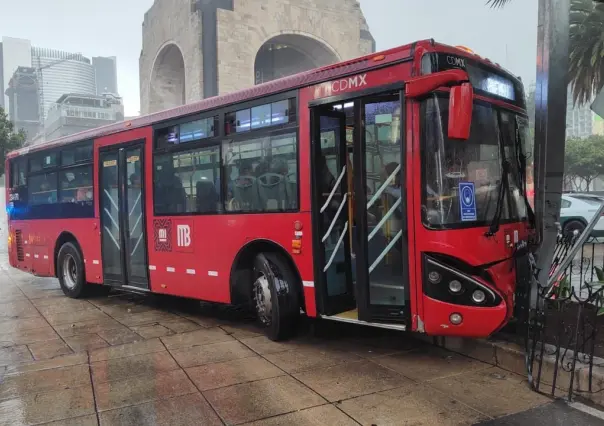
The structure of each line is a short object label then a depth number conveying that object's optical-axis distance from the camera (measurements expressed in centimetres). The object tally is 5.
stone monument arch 2633
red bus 450
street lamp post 536
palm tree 1089
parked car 1596
